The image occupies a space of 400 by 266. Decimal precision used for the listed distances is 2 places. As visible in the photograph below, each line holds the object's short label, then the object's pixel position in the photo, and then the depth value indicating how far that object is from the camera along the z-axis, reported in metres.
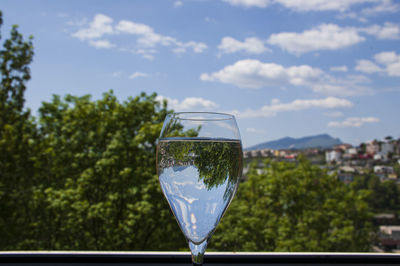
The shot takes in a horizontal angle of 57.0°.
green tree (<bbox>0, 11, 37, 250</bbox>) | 8.04
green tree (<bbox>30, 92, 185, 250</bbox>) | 7.39
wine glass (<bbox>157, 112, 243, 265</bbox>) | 0.55
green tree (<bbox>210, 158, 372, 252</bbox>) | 8.20
